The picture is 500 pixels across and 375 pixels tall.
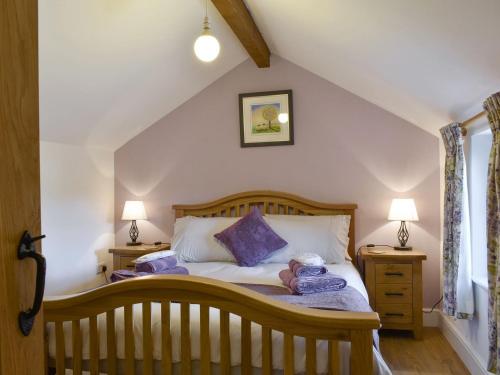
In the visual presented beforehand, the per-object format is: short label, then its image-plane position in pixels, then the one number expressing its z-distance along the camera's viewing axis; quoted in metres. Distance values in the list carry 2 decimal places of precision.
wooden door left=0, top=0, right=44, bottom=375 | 0.71
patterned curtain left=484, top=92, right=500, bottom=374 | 1.79
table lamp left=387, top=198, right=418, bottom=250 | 3.19
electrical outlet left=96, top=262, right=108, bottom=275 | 3.83
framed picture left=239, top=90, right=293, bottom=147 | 3.72
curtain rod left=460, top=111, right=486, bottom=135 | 2.28
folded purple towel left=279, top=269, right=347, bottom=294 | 2.12
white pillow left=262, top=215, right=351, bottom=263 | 3.13
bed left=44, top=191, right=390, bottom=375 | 1.39
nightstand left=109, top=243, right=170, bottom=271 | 3.52
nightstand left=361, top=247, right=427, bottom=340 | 3.06
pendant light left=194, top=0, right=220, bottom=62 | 2.32
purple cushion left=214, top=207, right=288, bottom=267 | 3.10
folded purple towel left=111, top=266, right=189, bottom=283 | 2.22
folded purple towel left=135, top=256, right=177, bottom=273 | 2.52
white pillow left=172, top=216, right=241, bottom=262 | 3.26
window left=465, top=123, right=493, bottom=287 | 2.63
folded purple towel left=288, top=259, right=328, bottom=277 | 2.31
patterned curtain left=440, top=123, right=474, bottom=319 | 2.54
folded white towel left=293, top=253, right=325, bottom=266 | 2.46
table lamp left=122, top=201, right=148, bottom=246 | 3.78
